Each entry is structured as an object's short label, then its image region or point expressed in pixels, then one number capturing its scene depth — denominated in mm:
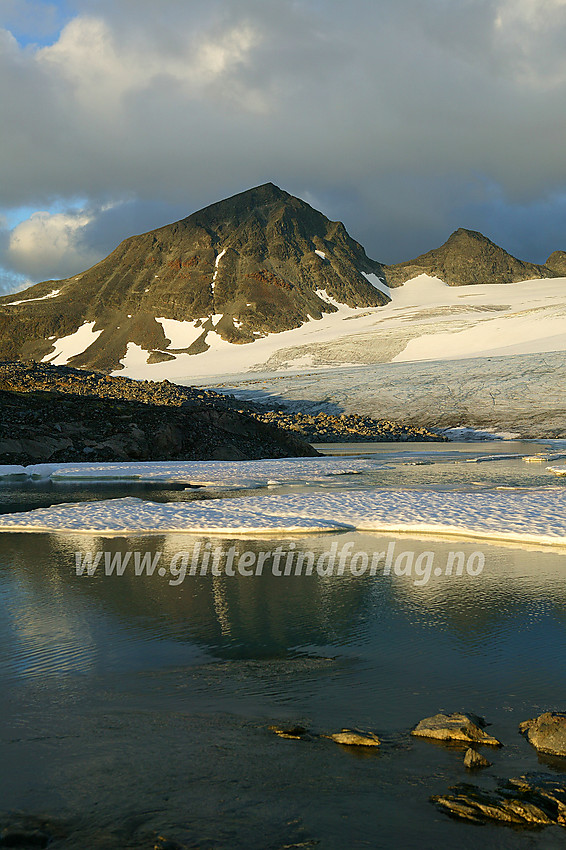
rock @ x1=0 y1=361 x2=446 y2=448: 43719
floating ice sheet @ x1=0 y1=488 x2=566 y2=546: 13102
